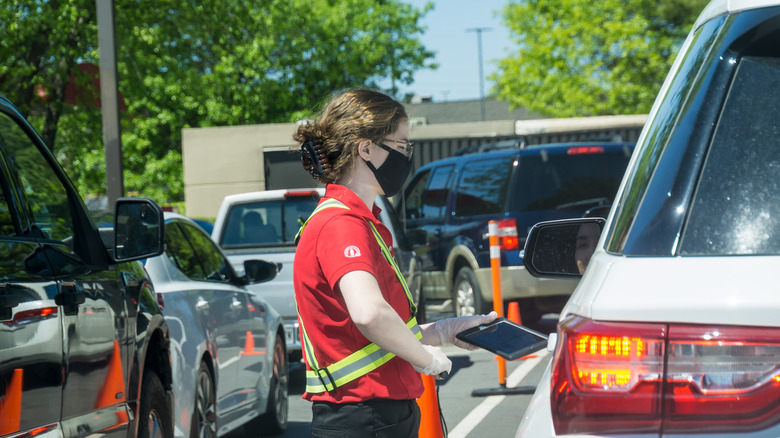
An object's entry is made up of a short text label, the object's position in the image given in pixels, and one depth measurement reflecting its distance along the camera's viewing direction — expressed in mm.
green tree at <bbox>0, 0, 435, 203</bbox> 39938
